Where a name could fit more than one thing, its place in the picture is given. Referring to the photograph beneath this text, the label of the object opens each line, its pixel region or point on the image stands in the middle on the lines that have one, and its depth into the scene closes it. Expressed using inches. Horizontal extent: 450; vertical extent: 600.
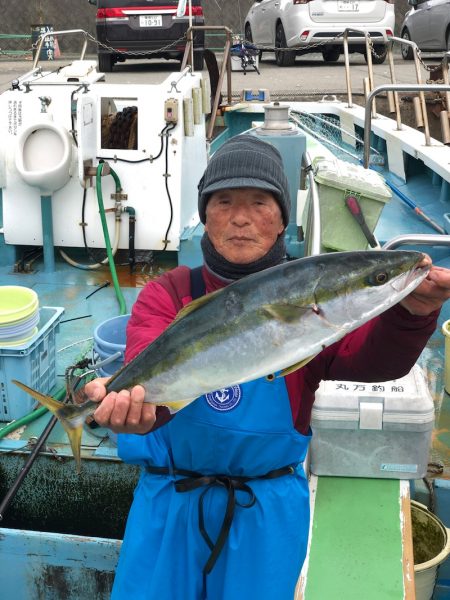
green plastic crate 177.0
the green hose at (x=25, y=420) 167.0
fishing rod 290.6
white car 597.6
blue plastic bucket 158.1
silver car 677.3
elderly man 83.7
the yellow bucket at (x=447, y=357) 174.5
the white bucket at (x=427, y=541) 134.1
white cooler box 132.2
